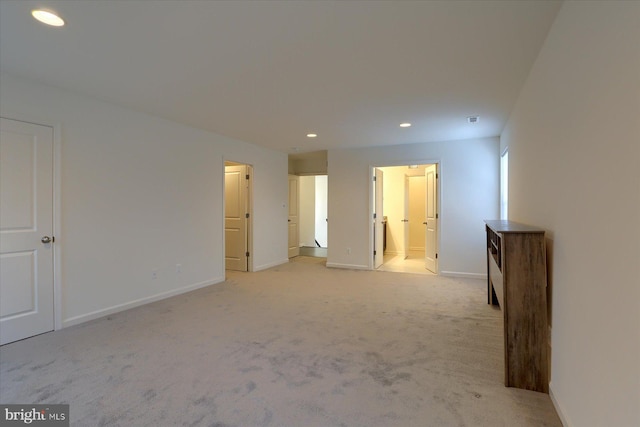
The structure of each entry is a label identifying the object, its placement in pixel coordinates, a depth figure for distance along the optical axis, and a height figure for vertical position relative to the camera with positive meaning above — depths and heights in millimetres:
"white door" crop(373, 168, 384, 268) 6176 -211
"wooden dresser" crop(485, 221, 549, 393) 2057 -625
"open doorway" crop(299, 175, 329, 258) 9188 -166
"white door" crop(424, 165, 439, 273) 5703 -118
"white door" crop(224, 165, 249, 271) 5949 -84
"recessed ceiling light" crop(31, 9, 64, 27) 1938 +1226
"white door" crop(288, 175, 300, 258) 7797 -64
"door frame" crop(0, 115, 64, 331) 3115 -124
